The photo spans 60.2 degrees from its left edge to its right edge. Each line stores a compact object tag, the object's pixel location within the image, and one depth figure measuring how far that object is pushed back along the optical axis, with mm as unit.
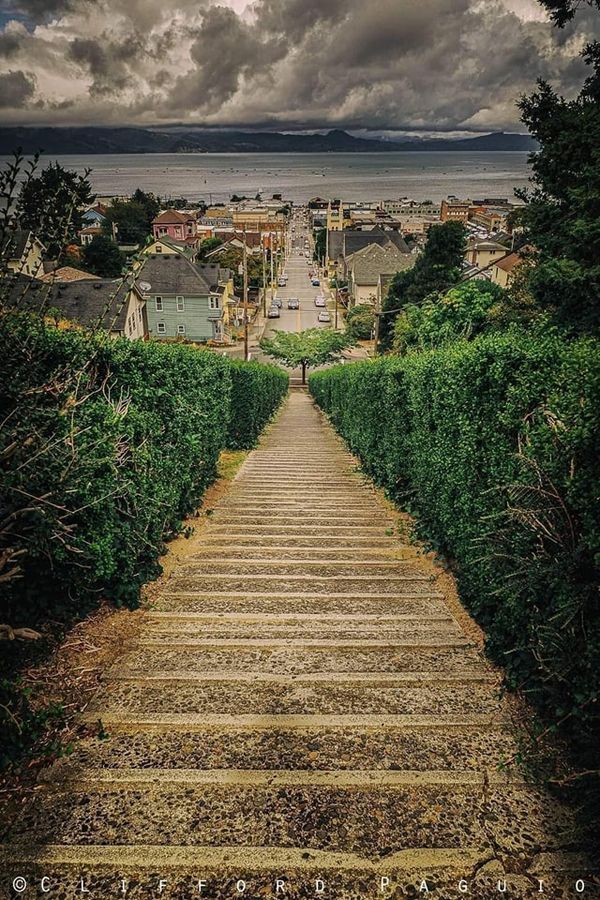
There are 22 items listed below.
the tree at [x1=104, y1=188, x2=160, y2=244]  86000
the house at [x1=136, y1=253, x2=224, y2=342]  48562
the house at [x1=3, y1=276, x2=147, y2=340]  29500
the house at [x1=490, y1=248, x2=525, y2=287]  61275
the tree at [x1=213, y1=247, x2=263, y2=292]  66500
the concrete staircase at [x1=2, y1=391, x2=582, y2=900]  2557
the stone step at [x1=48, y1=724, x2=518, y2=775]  3205
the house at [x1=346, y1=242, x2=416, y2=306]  63500
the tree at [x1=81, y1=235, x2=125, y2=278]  56125
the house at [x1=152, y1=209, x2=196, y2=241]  93812
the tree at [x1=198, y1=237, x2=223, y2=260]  74375
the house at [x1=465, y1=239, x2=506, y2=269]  77312
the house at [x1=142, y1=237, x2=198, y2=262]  60025
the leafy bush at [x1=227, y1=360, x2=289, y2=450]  17277
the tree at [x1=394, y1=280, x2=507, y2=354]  12648
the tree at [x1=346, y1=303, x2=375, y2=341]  52812
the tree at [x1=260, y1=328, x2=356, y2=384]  46250
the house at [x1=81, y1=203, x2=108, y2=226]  93062
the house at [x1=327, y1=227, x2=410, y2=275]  86562
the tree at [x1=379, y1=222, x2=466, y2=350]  37531
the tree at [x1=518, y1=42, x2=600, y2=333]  11602
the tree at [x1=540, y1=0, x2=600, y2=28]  12930
